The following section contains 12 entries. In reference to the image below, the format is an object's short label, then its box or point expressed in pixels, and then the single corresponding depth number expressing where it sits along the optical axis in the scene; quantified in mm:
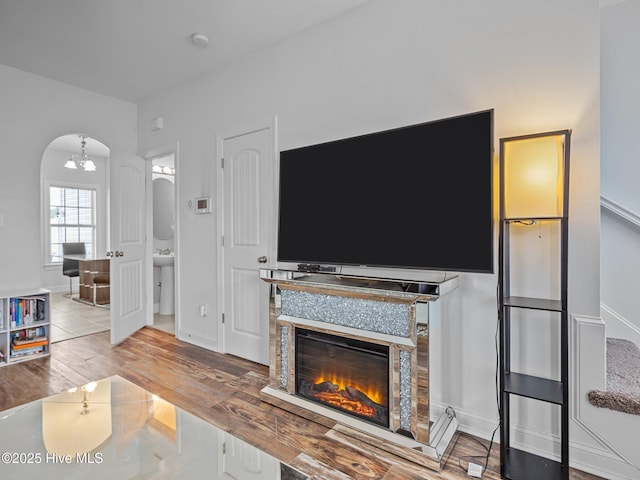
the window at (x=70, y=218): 6578
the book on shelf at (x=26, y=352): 3168
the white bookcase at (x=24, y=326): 3139
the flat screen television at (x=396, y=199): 1698
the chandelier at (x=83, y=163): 5891
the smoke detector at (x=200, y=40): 2733
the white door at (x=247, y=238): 2934
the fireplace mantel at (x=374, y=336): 1752
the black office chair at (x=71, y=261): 6129
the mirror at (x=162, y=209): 5266
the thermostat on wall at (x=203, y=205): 3355
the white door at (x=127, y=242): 3637
